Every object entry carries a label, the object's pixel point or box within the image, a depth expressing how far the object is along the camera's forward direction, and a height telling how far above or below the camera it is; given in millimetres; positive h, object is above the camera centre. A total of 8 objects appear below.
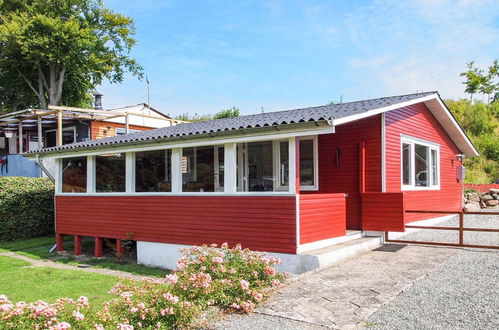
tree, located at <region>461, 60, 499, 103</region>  32469 +6853
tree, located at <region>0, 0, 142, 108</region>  26672 +8412
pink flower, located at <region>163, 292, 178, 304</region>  4368 -1200
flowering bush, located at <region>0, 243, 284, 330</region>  3881 -1243
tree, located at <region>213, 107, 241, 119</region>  37156 +5418
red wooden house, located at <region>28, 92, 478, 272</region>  7824 -98
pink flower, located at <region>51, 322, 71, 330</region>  3643 -1218
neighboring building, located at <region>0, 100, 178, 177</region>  17281 +2455
